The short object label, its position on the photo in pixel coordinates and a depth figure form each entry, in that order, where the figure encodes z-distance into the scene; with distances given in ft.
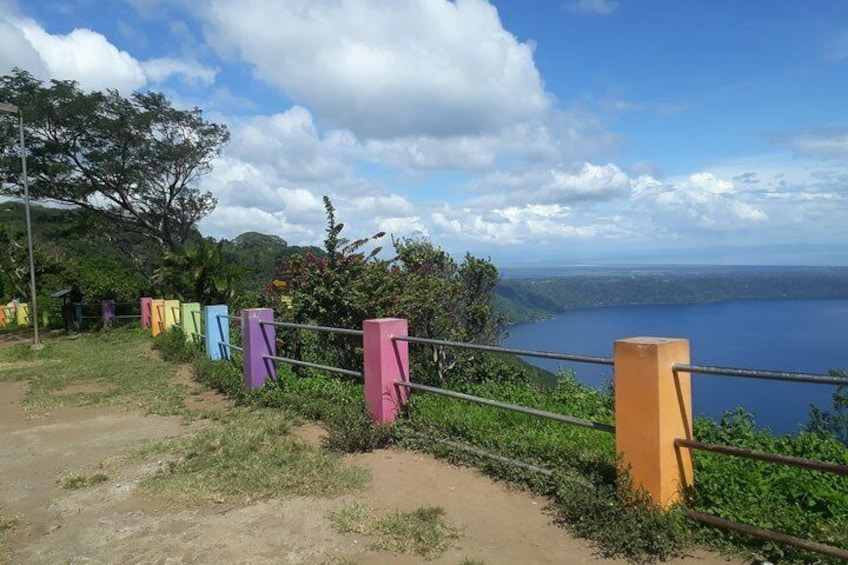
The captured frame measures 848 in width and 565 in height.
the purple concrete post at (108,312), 73.05
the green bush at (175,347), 41.45
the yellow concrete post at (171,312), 57.16
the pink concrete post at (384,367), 19.10
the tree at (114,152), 74.84
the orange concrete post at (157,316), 59.57
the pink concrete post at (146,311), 67.31
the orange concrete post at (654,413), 11.93
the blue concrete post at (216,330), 37.88
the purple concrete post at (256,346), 26.78
